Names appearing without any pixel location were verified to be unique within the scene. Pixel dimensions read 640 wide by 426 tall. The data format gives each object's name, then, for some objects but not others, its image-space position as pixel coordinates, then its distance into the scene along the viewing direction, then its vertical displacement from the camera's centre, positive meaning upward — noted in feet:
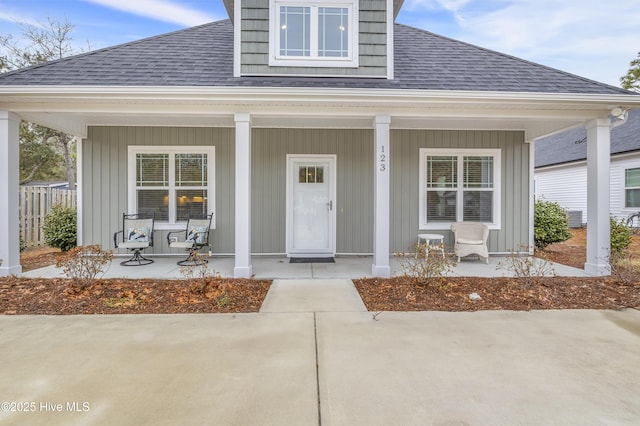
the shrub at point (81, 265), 13.91 -2.41
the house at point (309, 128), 15.96 +5.14
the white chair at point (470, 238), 20.05 -1.78
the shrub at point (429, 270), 14.07 -2.61
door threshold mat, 20.90 -3.24
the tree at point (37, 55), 36.35 +18.05
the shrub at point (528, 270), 14.49 -3.17
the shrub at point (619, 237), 20.94 -1.68
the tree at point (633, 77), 64.13 +27.59
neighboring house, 36.91 +5.79
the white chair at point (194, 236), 19.33 -1.63
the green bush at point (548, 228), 23.53 -1.20
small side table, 20.66 -1.66
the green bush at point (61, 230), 22.22 -1.38
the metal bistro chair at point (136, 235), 19.34 -1.59
